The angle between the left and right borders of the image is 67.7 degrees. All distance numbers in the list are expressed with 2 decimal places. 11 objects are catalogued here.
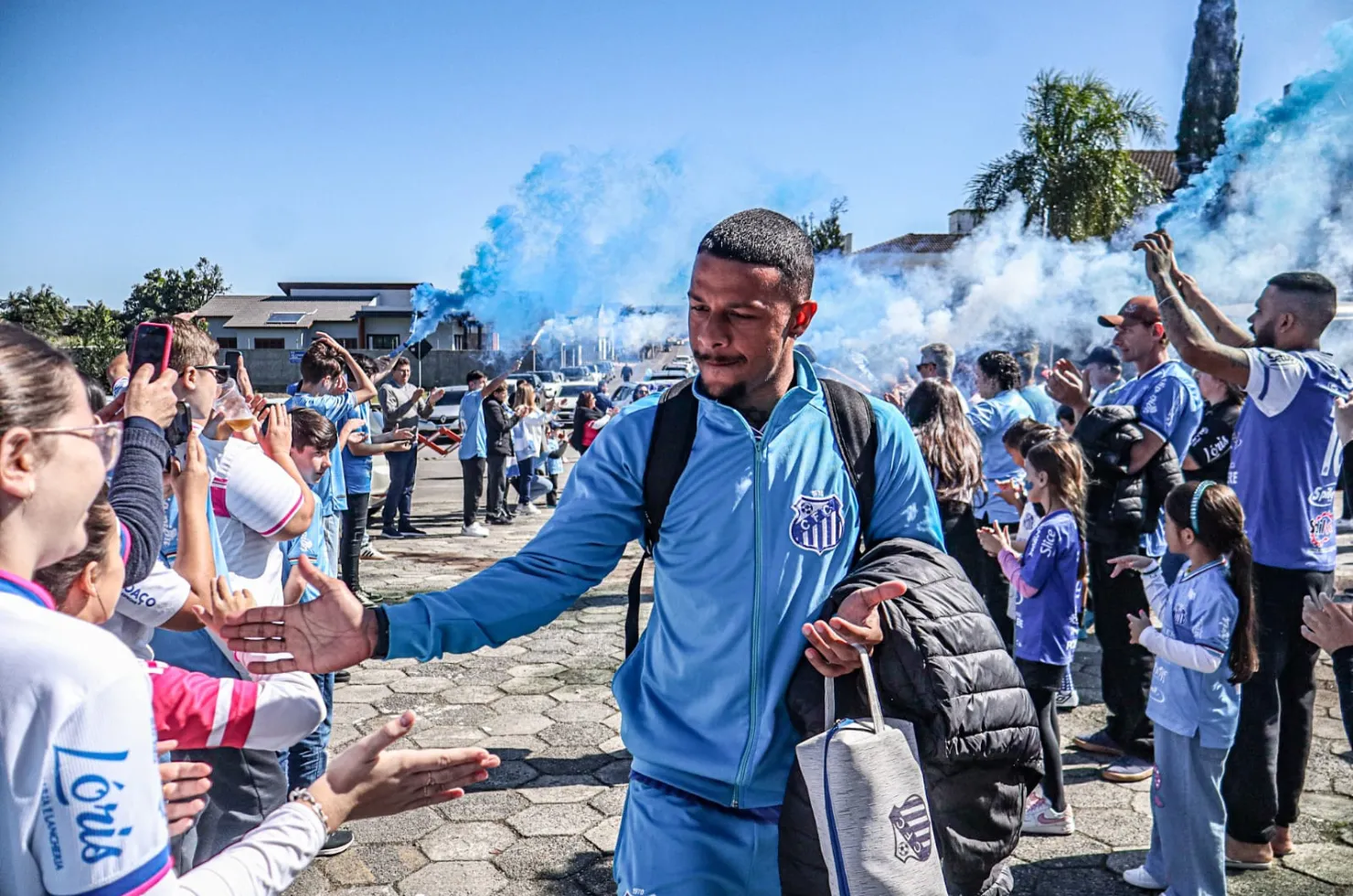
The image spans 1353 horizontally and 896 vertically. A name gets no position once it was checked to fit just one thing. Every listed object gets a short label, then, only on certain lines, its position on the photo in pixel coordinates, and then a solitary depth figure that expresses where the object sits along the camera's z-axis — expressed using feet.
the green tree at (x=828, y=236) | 69.36
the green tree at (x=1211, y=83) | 86.38
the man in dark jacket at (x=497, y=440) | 41.24
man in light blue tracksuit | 6.72
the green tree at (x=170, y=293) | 162.91
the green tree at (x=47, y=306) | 69.33
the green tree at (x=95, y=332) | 69.52
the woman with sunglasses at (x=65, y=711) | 3.90
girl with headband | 10.84
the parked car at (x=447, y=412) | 73.81
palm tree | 63.10
